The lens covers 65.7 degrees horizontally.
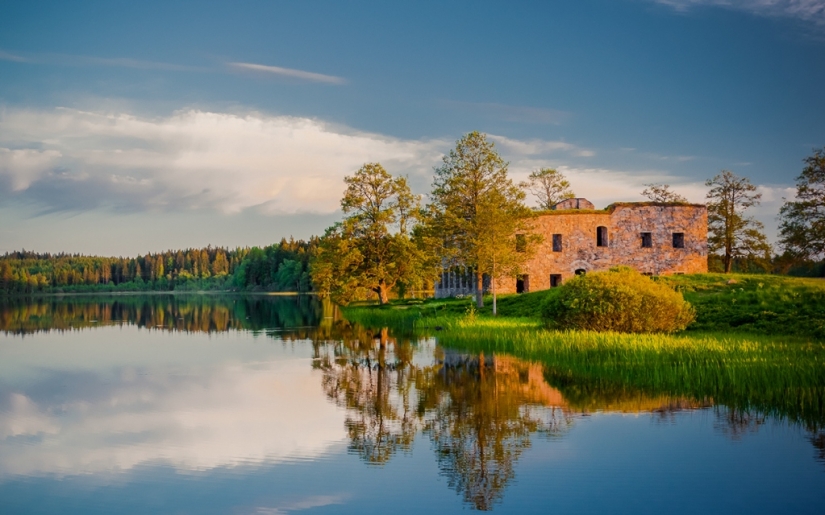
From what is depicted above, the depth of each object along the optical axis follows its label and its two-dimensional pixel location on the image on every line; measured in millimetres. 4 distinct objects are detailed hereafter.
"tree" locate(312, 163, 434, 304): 50656
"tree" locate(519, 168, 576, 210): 68312
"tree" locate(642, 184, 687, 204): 65062
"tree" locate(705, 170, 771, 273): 55656
